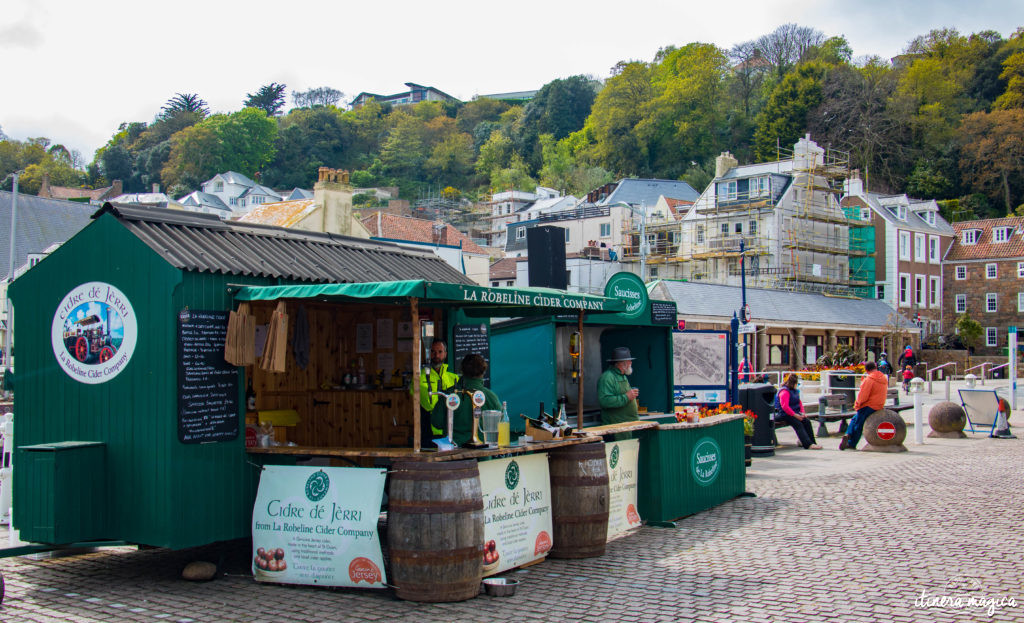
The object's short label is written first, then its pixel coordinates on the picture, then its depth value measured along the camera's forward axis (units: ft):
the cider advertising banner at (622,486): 31.45
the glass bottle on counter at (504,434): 26.76
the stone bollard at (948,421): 67.31
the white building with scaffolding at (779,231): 190.49
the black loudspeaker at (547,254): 52.60
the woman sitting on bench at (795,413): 59.21
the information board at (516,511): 25.55
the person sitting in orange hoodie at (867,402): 55.73
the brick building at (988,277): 208.23
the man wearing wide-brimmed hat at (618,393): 36.70
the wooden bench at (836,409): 66.90
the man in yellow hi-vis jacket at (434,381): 28.32
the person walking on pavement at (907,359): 147.84
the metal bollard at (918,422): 61.04
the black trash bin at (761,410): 56.80
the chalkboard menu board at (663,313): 48.70
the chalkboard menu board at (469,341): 36.78
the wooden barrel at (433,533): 23.08
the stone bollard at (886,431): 57.31
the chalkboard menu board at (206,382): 25.29
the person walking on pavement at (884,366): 127.95
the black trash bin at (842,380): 100.39
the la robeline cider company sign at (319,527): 24.02
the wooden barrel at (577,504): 28.19
